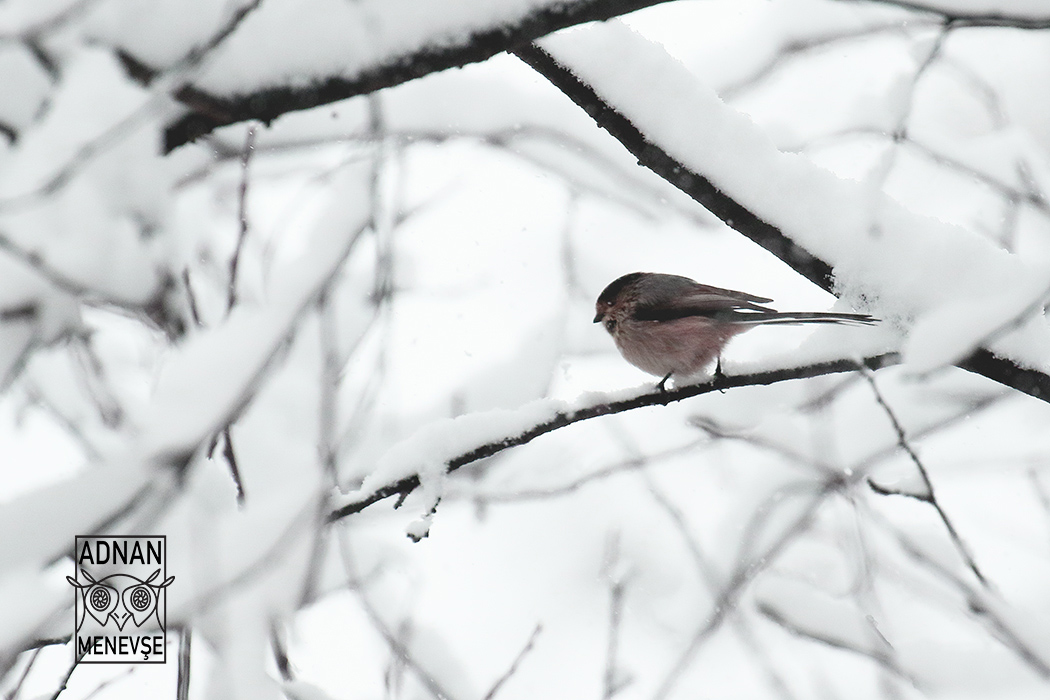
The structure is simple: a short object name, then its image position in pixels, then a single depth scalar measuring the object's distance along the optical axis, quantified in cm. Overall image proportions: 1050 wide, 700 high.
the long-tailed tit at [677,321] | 772
